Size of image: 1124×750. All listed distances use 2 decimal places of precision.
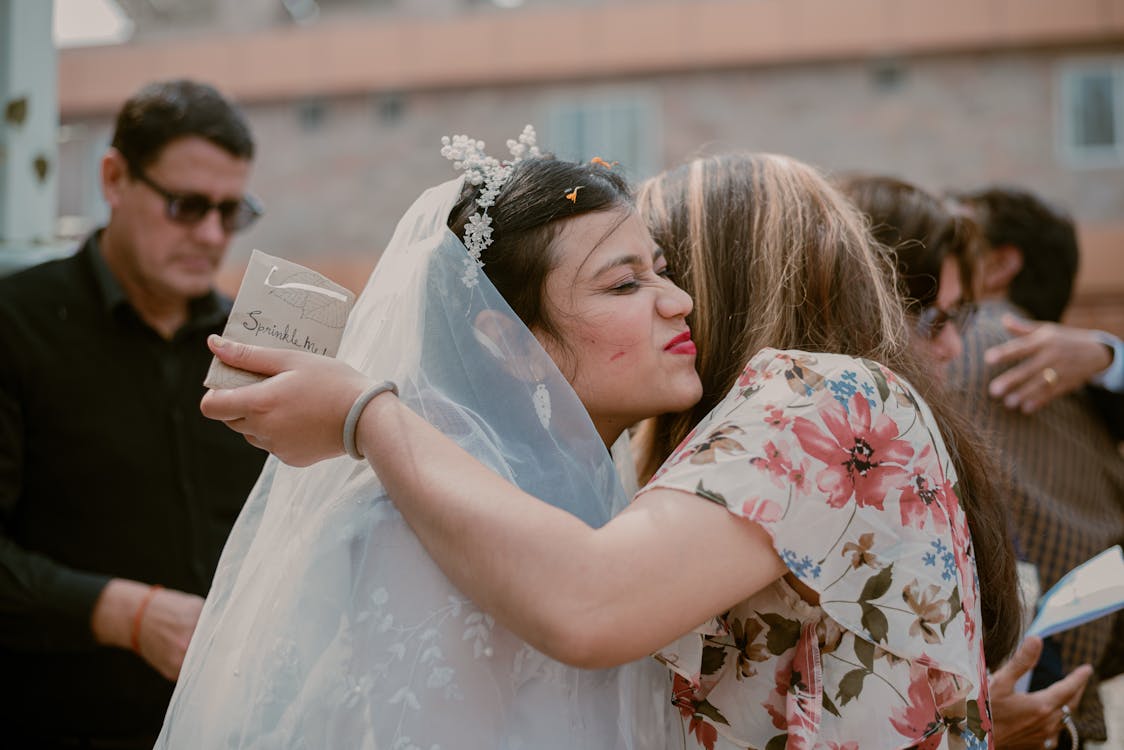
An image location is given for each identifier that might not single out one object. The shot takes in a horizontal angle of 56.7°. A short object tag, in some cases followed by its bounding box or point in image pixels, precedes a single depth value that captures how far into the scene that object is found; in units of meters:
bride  1.64
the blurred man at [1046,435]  2.91
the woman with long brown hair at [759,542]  1.45
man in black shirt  2.70
